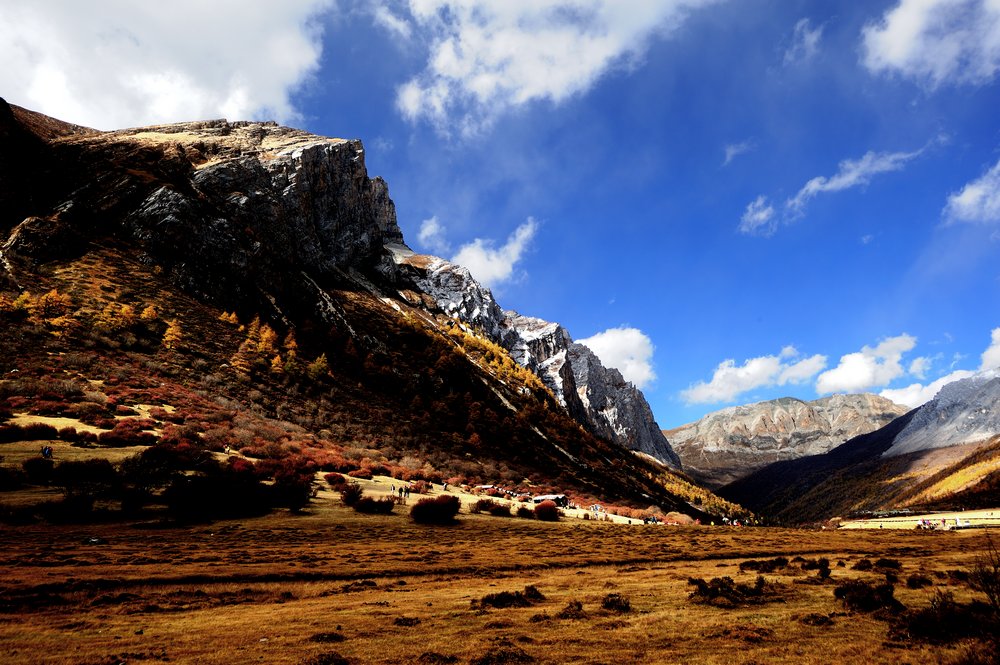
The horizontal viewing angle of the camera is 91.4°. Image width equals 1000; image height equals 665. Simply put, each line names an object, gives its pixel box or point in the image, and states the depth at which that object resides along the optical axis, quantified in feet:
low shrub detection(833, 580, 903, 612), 55.93
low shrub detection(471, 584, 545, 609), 60.29
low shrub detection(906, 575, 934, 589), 70.28
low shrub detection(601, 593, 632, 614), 58.59
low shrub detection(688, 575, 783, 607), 62.44
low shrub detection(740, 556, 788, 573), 91.09
